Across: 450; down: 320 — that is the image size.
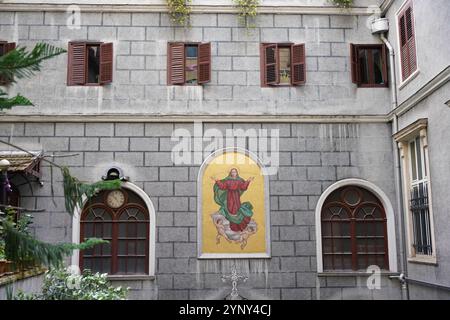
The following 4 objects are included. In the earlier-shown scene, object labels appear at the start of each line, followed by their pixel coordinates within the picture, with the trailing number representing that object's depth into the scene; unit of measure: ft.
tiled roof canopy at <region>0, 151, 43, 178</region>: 35.96
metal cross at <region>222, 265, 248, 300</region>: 38.52
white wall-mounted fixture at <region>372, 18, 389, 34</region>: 41.09
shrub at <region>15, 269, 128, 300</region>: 25.73
